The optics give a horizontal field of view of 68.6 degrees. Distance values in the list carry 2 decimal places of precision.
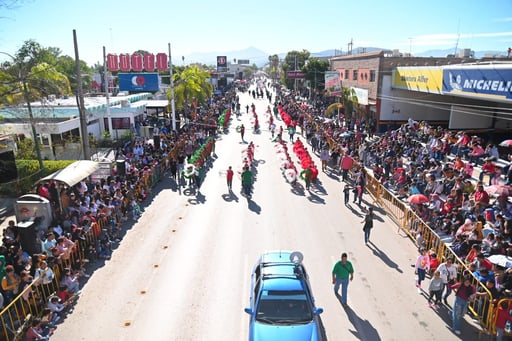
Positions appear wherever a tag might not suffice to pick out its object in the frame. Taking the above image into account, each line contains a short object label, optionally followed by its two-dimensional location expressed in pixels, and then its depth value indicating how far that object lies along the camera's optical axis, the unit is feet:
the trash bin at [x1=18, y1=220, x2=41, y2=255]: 35.06
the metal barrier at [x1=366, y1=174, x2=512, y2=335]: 27.58
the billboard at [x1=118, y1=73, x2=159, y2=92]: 123.24
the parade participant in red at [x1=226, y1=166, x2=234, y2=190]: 61.05
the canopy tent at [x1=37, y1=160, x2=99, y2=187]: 44.78
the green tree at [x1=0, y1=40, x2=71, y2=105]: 56.55
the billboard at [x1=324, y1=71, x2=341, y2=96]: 140.77
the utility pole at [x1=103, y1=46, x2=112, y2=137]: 87.84
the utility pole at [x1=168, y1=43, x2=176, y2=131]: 103.54
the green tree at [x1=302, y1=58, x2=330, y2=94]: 208.90
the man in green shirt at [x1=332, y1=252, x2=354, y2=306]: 30.50
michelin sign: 59.98
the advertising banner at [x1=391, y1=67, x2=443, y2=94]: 82.28
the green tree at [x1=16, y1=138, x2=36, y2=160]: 71.90
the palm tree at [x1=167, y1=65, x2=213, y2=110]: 121.80
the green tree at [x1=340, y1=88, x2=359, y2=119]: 125.56
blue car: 23.94
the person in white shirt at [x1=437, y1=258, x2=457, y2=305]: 30.30
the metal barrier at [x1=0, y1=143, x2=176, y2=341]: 26.68
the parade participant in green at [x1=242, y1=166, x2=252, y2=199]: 57.72
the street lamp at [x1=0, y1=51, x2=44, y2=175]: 49.23
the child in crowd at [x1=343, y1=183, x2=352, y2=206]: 53.36
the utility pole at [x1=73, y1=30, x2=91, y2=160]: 59.41
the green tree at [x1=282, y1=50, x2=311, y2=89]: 289.12
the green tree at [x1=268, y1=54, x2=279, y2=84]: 499.38
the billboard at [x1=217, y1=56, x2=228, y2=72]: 360.69
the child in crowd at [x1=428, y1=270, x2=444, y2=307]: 30.17
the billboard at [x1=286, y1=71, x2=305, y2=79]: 215.92
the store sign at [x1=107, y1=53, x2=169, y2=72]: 116.72
